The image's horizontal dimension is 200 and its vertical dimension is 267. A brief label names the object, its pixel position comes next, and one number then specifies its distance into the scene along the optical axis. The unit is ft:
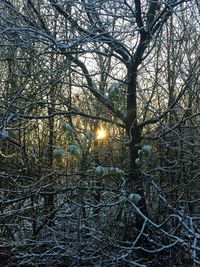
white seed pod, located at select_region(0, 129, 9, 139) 11.78
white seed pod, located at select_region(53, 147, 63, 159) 12.83
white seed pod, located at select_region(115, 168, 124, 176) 13.98
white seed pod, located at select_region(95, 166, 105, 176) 13.61
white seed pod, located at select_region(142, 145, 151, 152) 14.58
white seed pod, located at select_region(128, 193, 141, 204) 14.82
